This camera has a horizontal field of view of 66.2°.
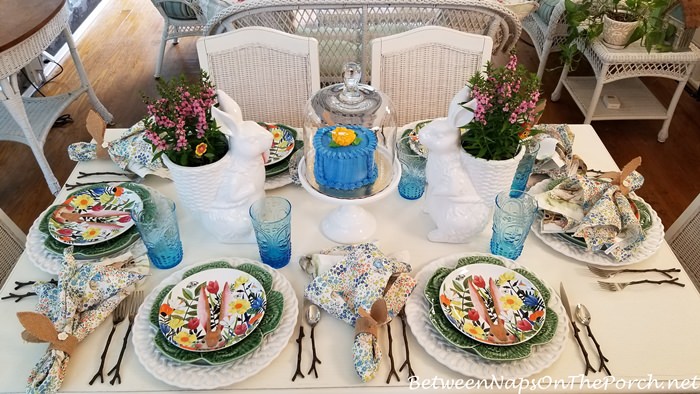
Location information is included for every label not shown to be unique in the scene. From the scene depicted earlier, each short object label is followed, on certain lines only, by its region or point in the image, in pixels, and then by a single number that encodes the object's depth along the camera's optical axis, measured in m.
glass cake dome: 1.15
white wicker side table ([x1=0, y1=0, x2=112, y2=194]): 2.08
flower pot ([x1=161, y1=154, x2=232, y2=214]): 1.15
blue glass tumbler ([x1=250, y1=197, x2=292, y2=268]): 1.13
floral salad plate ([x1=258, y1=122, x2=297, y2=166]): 1.46
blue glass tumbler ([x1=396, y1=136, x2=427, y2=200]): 1.34
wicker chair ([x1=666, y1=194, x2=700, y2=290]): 1.41
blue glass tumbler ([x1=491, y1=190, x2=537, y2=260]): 1.14
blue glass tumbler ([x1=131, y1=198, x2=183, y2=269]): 1.12
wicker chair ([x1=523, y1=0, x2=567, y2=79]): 2.99
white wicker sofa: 2.15
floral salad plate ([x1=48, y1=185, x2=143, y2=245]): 1.22
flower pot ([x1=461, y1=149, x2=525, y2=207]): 1.14
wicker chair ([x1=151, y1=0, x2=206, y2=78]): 3.20
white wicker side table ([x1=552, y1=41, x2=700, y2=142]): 2.59
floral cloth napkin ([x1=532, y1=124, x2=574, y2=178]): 1.41
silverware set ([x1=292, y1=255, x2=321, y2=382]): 0.99
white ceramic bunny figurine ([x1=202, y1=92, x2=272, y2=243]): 1.16
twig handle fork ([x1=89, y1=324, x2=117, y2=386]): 0.97
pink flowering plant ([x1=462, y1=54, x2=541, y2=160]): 1.07
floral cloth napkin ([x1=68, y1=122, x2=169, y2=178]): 1.40
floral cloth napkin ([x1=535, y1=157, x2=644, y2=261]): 1.20
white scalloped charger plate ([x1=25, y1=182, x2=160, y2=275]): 1.16
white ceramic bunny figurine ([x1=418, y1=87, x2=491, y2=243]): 1.15
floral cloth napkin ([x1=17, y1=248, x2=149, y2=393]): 0.95
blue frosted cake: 1.15
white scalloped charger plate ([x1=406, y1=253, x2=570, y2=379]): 0.97
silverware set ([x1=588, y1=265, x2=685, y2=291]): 1.14
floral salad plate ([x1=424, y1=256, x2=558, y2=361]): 0.98
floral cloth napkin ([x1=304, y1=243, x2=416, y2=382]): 1.01
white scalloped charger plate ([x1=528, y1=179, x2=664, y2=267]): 1.19
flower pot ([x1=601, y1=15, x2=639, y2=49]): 2.58
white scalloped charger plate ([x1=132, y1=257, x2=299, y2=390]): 0.95
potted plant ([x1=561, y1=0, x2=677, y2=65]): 2.55
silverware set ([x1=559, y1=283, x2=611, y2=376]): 0.99
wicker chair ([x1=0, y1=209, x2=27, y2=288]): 1.38
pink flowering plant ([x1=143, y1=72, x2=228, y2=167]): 1.09
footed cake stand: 1.25
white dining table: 0.97
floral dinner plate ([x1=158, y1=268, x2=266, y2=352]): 1.01
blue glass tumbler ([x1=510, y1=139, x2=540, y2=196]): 1.29
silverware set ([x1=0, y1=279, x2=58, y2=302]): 1.11
